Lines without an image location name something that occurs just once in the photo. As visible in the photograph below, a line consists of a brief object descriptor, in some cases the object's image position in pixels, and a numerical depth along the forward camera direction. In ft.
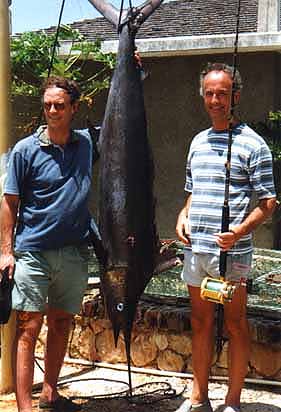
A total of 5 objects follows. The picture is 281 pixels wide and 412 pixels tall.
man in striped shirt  10.77
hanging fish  11.01
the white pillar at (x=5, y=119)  13.12
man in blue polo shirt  11.33
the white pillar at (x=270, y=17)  27.22
